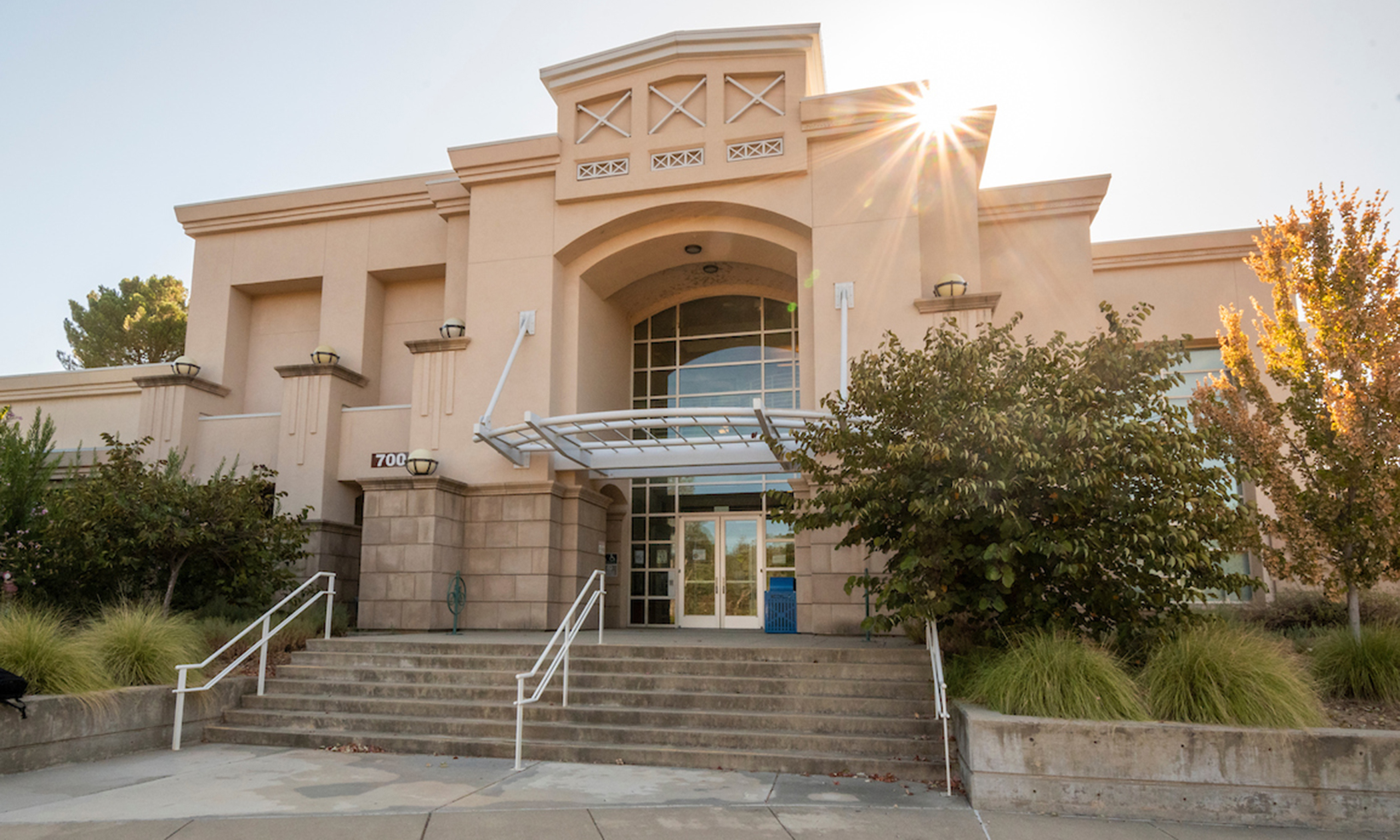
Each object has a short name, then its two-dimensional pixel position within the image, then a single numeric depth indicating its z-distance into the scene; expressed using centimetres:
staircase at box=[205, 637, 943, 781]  880
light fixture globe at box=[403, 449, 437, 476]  1484
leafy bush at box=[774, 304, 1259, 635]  819
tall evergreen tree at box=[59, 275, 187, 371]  2758
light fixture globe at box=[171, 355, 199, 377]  1794
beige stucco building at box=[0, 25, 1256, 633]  1488
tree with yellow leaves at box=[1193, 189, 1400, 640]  942
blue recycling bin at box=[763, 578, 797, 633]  1606
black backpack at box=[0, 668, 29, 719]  785
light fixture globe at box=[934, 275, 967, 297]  1437
